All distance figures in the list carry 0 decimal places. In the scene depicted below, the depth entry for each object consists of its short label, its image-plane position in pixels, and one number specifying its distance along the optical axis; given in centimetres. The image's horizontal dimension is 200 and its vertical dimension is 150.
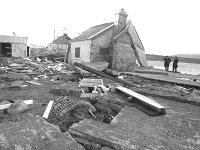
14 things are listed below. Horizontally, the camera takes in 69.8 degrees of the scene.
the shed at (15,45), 2370
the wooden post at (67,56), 1946
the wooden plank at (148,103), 330
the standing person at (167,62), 1630
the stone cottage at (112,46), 1536
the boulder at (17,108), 351
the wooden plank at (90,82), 644
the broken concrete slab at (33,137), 190
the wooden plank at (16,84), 681
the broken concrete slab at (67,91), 563
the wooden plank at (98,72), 715
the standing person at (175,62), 1583
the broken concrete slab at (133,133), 219
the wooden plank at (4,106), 384
